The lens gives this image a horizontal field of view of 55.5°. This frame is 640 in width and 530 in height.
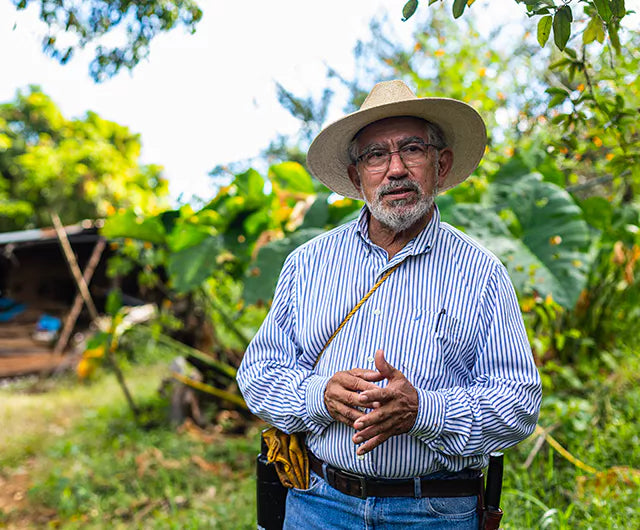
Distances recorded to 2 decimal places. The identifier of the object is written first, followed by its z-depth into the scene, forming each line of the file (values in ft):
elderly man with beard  5.37
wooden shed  32.19
